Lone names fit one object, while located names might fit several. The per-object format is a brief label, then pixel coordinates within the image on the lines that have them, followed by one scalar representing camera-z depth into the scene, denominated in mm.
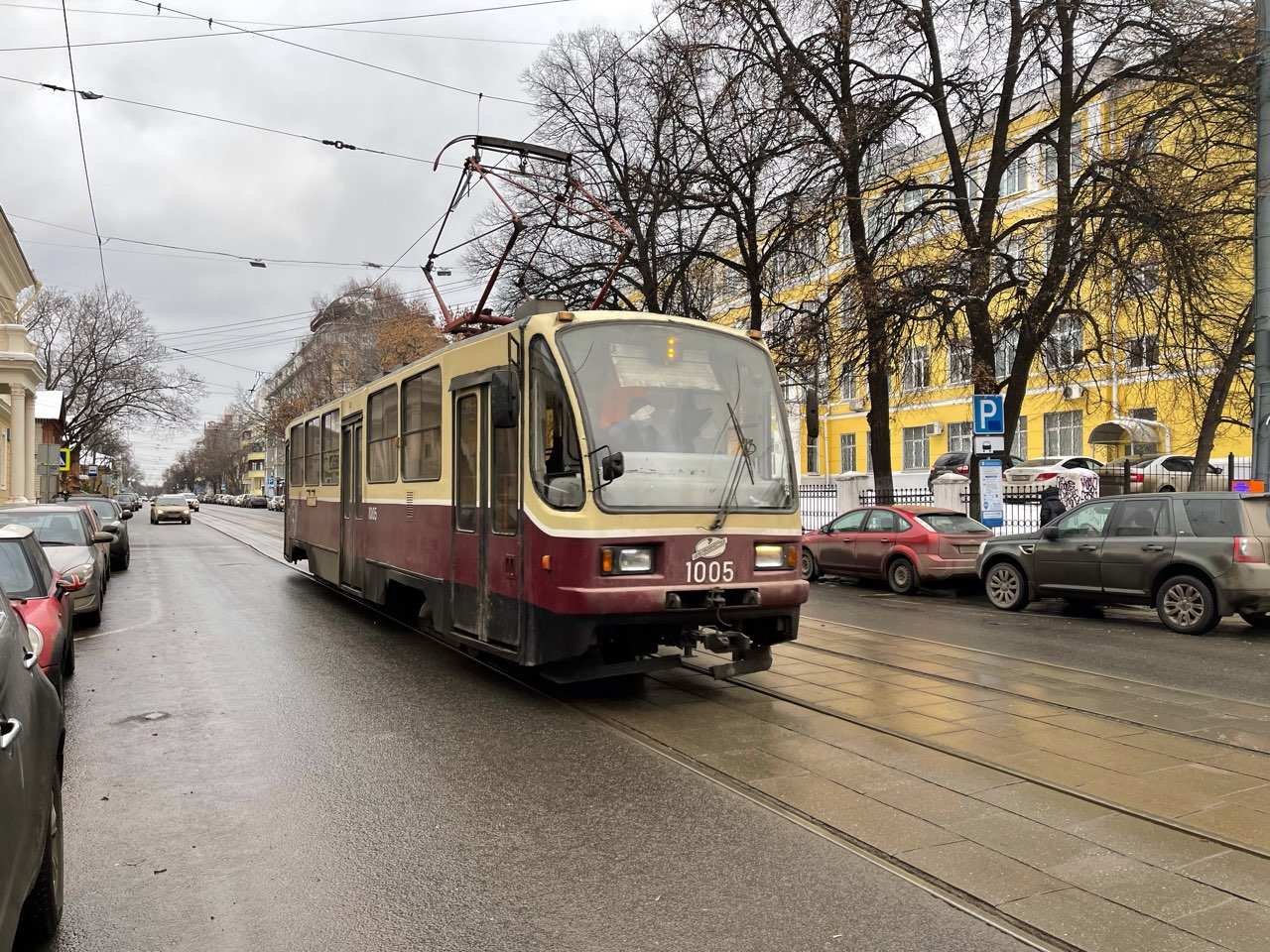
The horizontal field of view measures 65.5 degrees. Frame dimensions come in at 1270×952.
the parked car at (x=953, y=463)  37031
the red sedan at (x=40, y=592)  6953
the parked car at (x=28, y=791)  2635
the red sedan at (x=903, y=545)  15805
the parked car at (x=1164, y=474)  22281
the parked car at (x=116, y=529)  19797
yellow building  19906
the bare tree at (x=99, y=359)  51156
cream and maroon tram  6883
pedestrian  18969
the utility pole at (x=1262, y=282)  13914
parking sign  17609
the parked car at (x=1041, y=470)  25433
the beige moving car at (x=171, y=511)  47062
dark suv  11119
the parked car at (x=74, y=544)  11463
